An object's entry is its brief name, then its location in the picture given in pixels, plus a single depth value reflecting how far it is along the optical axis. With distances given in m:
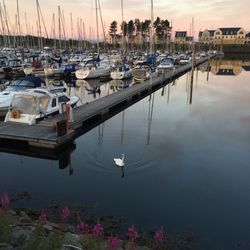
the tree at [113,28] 124.38
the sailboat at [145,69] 40.75
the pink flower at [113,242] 5.21
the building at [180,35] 173.19
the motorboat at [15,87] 22.14
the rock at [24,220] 8.36
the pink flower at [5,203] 6.56
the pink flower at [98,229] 5.75
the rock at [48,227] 7.92
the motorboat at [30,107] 17.92
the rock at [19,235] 6.57
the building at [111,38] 124.51
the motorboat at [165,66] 53.33
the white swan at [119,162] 13.95
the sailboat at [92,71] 44.04
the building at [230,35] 170.75
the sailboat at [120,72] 43.06
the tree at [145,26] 121.45
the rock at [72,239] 7.22
